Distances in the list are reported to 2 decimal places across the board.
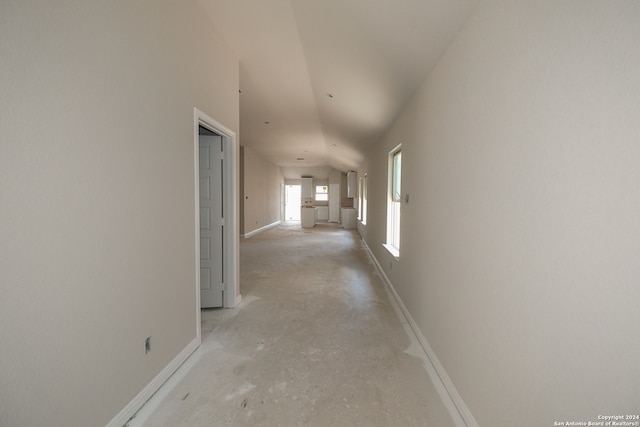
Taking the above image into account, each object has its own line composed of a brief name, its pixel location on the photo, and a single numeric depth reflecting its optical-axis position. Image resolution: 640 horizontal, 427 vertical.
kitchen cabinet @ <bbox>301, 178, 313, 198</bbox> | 14.99
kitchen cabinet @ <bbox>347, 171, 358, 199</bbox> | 12.19
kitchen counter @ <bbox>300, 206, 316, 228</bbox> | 12.11
